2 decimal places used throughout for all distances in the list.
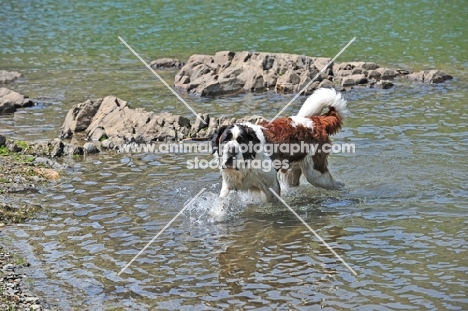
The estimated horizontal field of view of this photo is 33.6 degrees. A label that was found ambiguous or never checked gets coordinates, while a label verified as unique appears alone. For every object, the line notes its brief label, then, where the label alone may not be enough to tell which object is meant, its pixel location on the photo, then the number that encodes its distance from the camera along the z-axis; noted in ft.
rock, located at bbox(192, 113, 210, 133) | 46.24
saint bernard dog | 30.71
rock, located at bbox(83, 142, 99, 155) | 42.65
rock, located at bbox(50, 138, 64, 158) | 42.00
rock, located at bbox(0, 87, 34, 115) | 54.03
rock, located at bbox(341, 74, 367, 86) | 58.39
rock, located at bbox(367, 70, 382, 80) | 60.29
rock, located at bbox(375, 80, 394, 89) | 57.57
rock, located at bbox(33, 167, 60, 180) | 37.68
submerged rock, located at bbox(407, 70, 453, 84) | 58.54
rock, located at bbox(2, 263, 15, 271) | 25.86
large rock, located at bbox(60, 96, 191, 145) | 45.37
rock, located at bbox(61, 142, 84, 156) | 42.37
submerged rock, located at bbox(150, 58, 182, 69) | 70.95
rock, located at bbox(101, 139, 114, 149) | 44.02
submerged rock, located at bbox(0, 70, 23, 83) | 66.49
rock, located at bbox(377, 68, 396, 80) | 60.74
